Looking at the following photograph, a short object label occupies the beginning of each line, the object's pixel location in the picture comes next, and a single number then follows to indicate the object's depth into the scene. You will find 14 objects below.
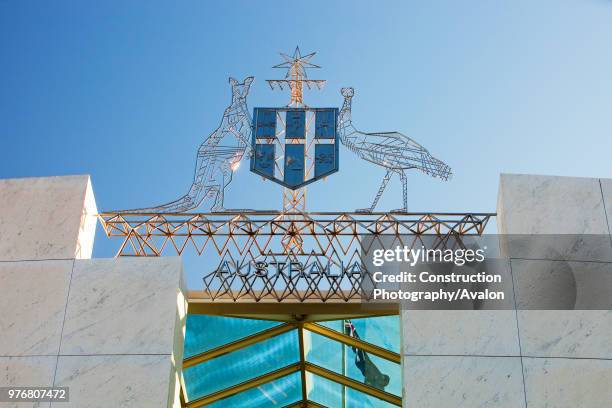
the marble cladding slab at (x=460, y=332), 10.11
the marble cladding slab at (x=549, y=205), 10.86
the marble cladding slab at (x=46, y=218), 10.89
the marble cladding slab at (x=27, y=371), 10.05
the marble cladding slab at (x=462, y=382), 9.80
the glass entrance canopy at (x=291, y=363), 13.89
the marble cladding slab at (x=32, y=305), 10.30
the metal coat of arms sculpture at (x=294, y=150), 11.95
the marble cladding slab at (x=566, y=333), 10.09
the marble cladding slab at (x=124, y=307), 10.18
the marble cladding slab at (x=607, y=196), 10.95
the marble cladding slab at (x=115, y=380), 9.83
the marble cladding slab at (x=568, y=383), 9.80
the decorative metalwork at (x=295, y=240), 11.06
